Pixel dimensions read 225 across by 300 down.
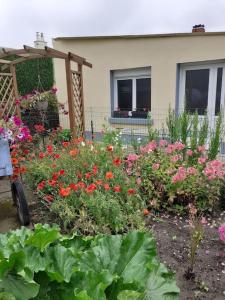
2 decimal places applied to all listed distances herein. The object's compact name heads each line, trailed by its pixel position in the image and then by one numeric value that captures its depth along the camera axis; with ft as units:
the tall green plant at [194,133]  13.00
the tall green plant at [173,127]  14.17
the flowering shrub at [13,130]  9.37
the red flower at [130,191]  9.21
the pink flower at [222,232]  7.59
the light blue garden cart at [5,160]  9.13
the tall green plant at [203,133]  13.33
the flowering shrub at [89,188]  8.62
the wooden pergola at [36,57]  16.94
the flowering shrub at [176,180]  10.28
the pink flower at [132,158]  11.07
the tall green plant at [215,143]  13.03
